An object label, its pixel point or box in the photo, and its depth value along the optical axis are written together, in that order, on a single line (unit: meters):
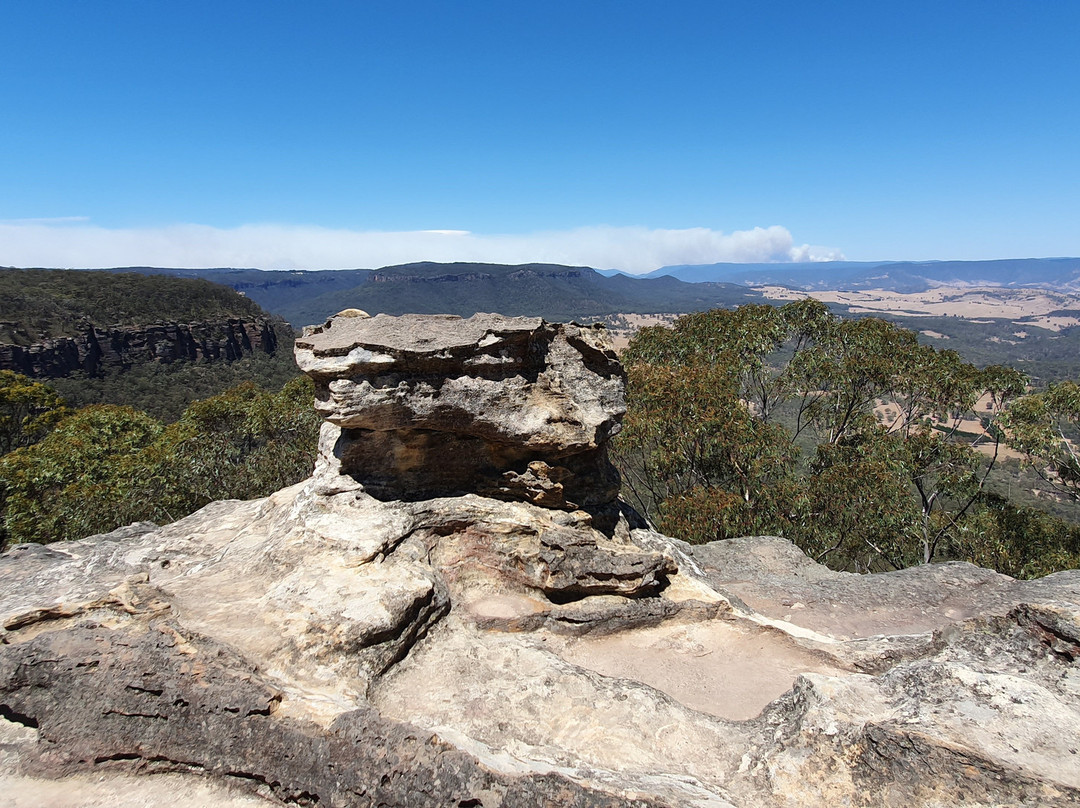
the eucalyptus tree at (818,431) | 23.33
